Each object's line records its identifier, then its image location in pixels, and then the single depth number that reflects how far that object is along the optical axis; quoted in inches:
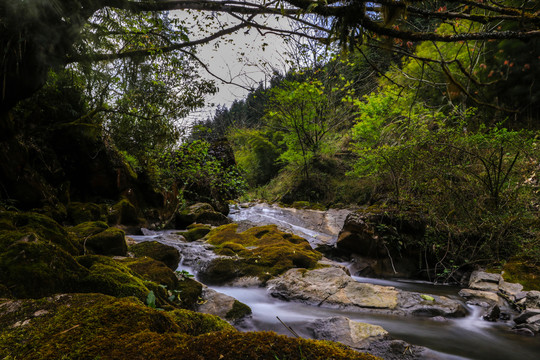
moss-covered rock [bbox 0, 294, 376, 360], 44.2
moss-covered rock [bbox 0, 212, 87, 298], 68.2
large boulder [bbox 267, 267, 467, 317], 148.6
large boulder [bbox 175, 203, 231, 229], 364.8
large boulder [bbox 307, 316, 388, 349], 104.2
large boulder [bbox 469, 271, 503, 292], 176.3
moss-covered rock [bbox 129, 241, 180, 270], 161.0
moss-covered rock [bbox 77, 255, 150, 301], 80.0
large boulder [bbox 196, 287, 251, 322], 116.5
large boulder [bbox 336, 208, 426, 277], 241.9
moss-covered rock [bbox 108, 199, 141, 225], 263.4
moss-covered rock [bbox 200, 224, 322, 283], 181.6
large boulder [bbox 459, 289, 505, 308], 160.2
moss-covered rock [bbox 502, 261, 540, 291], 165.8
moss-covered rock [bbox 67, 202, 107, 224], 230.5
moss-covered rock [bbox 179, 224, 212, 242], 274.8
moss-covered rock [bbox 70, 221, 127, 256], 148.0
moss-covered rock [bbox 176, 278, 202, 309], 115.0
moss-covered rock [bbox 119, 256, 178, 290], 116.9
